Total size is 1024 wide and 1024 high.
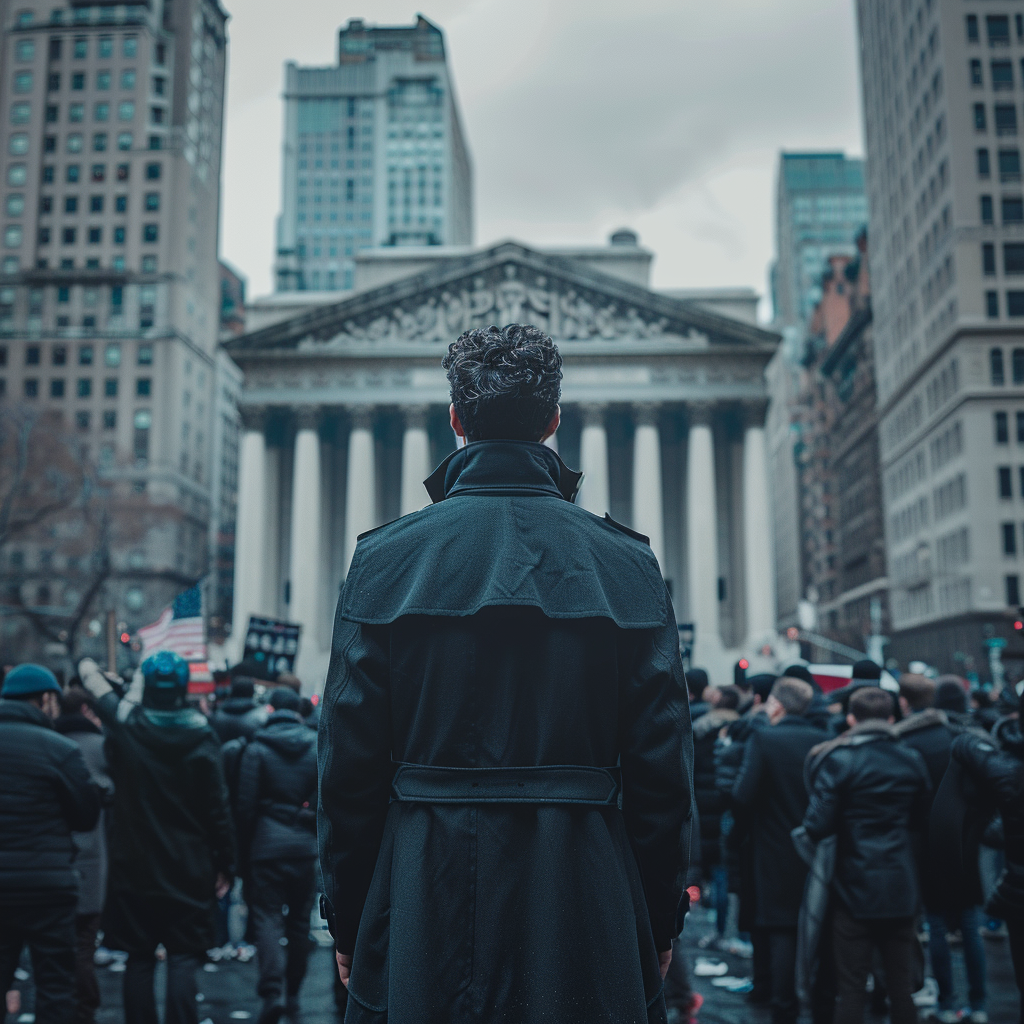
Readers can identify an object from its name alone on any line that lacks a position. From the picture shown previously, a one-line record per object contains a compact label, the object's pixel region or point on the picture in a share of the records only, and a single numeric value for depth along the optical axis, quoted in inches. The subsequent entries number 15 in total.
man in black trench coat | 118.5
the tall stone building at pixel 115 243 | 3563.0
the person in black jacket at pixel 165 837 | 283.7
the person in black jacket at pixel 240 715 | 427.2
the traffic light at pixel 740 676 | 507.8
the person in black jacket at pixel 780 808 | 330.6
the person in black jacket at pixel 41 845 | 262.2
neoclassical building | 1996.8
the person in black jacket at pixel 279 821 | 358.6
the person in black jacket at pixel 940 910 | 355.6
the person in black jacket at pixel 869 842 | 285.6
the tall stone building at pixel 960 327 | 2266.2
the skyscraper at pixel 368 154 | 5772.6
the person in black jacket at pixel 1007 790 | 261.9
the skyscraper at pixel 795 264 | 5211.6
